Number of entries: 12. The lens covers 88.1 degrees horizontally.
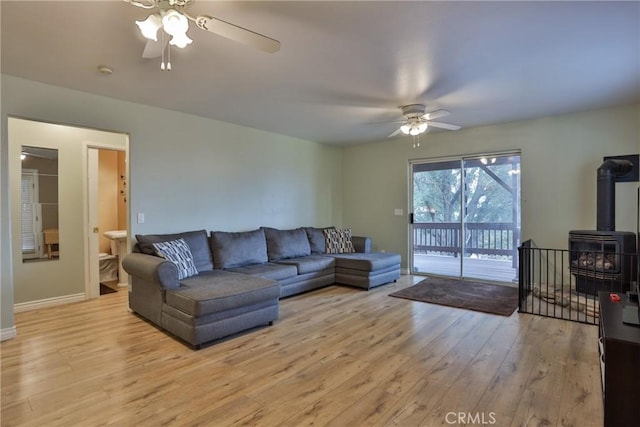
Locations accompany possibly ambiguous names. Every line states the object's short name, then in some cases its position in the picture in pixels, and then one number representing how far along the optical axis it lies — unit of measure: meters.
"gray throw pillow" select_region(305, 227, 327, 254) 5.62
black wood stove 3.66
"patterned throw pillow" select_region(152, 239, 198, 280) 3.47
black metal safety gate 3.64
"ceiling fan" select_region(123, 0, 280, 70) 1.79
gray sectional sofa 2.96
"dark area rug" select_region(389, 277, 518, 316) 3.98
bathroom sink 5.00
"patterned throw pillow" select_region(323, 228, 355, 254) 5.70
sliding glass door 5.17
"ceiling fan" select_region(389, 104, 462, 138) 3.98
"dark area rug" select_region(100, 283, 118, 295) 4.83
